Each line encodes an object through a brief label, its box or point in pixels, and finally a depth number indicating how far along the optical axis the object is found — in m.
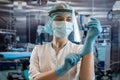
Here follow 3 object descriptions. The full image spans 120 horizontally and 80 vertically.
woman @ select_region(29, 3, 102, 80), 1.11
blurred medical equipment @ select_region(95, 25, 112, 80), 2.51
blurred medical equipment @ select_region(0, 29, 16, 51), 2.50
